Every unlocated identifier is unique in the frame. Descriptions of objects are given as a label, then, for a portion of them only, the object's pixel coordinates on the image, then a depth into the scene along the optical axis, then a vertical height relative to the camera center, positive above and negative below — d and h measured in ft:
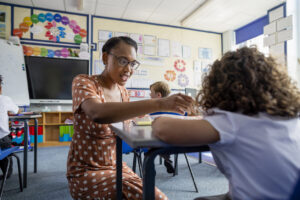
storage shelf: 13.01 -1.63
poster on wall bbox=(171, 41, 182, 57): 16.24 +4.16
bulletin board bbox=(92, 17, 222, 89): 14.65 +4.06
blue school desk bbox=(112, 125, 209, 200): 1.80 -0.49
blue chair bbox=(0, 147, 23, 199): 4.97 -1.34
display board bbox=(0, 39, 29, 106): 11.66 +1.64
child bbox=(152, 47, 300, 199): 1.65 -0.24
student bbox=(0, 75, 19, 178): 6.14 -0.62
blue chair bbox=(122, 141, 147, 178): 5.77 -1.49
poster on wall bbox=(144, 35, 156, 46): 15.52 +4.65
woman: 2.43 -0.23
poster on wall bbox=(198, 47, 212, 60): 17.13 +4.02
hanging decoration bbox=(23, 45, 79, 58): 12.89 +3.19
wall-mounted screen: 12.82 +1.52
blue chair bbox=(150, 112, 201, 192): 7.32 -2.55
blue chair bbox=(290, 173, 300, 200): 1.28 -0.60
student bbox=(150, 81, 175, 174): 8.24 +0.43
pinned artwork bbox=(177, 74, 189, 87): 16.42 +1.66
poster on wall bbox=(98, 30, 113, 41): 14.44 +4.73
